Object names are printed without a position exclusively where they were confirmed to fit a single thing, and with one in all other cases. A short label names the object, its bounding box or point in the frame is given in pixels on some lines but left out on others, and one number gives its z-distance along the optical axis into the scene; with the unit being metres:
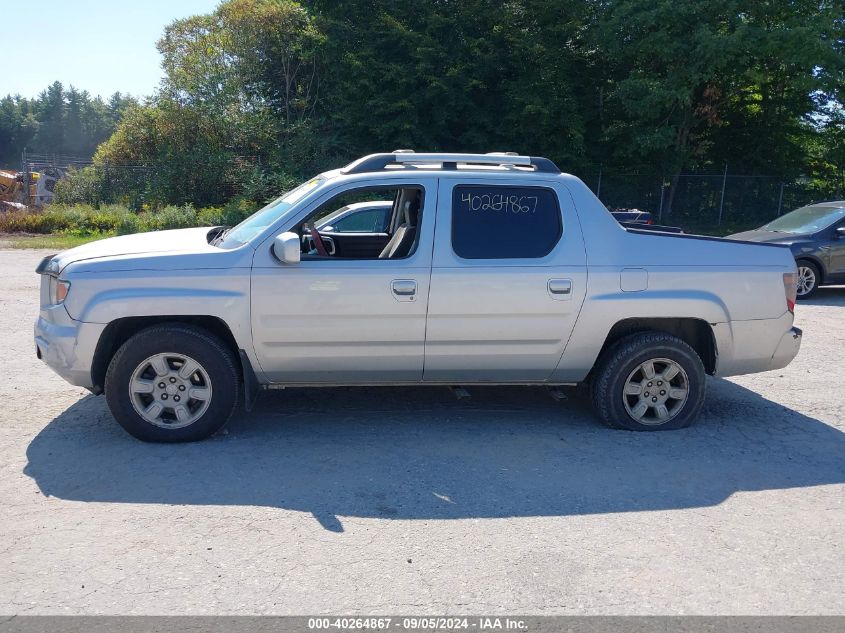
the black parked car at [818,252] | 12.48
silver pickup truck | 5.29
